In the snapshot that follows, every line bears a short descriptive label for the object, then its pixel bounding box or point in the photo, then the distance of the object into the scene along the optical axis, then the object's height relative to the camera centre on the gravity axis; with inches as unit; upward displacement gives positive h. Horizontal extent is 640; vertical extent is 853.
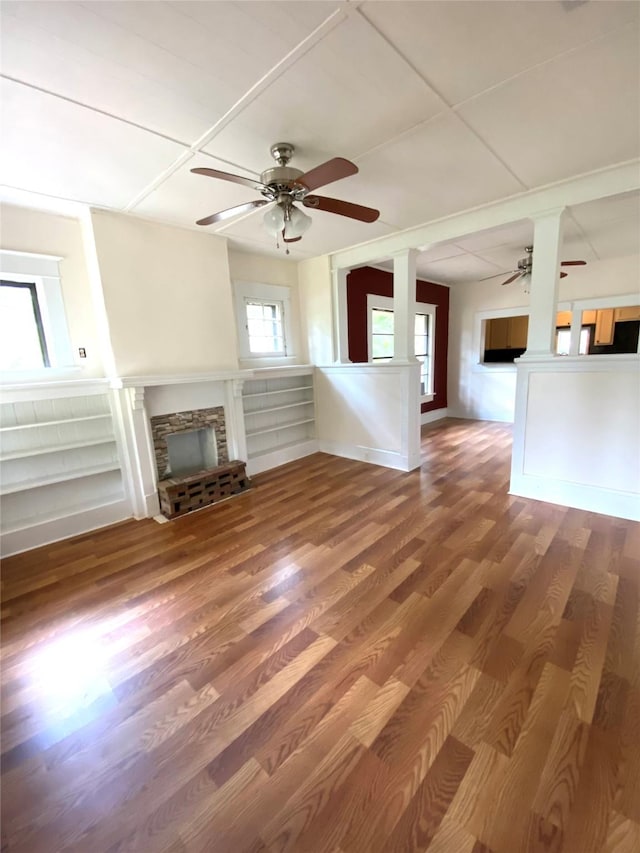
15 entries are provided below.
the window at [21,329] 109.6 +13.9
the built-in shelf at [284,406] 171.9 -24.5
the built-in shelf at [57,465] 109.8 -32.2
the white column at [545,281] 113.7 +21.6
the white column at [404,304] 151.6 +21.7
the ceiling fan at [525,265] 171.6 +40.5
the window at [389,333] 217.0 +14.5
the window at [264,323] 168.1 +18.9
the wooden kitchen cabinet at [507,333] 278.4 +13.0
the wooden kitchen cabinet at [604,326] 245.3 +12.4
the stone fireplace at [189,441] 137.3 -32.2
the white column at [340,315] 177.1 +21.5
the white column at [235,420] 153.7 -25.4
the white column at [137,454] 123.9 -31.6
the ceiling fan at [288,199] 78.1 +38.0
